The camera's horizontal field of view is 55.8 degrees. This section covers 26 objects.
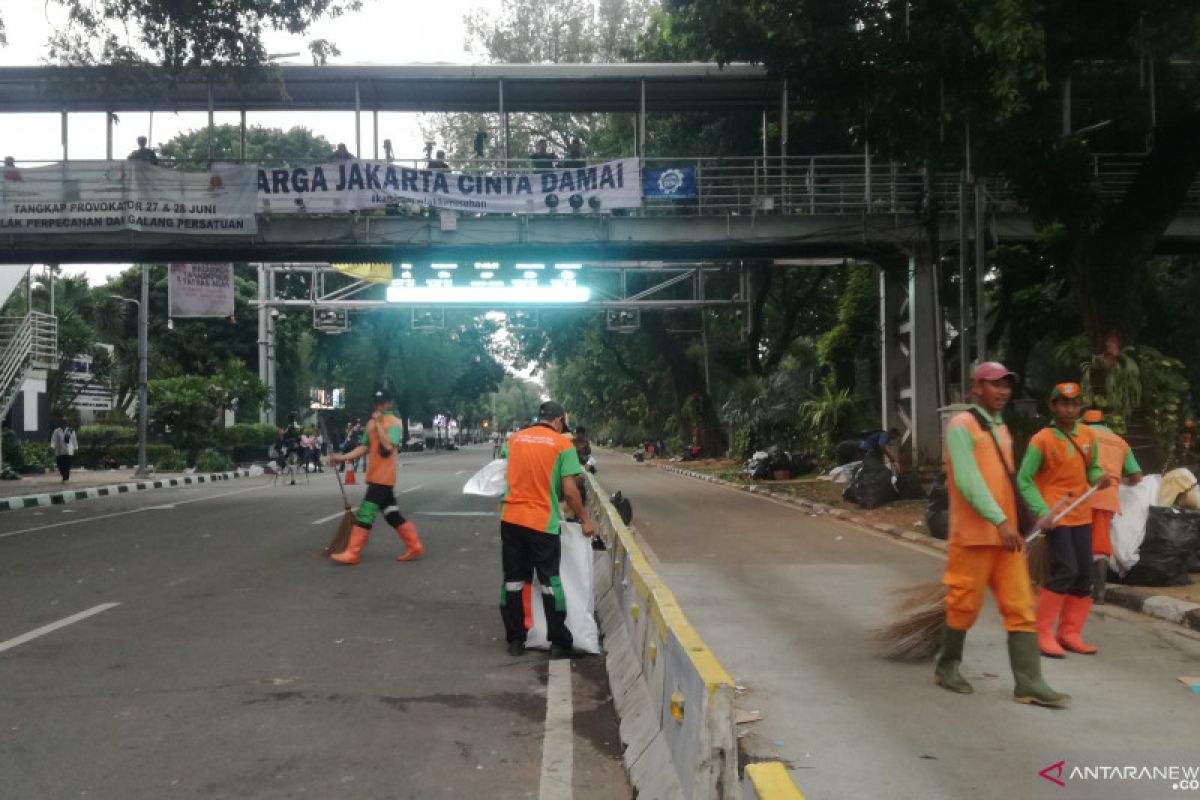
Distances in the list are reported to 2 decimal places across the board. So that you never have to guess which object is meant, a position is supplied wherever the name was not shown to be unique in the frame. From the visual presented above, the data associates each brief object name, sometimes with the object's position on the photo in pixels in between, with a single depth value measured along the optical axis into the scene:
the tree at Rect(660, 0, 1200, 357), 13.02
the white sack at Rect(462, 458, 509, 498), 8.45
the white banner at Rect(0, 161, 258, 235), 20.03
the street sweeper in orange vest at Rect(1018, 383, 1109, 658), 6.96
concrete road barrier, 3.48
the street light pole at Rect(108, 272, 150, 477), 29.64
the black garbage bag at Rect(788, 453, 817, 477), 28.42
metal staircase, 28.25
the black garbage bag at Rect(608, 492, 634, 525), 14.71
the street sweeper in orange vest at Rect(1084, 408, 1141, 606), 7.52
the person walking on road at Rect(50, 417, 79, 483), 28.61
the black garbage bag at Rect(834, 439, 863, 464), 26.39
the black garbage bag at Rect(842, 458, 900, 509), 18.42
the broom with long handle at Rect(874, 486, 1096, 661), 6.75
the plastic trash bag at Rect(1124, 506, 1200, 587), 9.48
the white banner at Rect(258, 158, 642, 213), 20.28
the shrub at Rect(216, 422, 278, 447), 40.59
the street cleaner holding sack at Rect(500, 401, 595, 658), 7.22
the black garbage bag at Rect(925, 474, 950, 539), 13.77
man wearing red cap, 5.70
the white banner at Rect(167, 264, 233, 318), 29.36
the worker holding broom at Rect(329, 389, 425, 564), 11.70
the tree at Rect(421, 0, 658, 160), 36.53
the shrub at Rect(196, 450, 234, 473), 36.34
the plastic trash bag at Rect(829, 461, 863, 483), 23.48
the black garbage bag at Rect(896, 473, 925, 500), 18.97
